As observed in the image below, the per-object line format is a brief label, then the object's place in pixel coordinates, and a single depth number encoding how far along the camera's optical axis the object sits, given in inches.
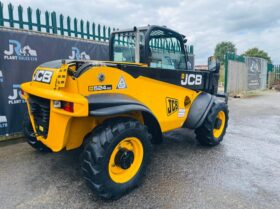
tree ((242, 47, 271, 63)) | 1628.9
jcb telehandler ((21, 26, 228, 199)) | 91.7
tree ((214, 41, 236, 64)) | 2622.5
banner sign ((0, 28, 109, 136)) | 162.6
